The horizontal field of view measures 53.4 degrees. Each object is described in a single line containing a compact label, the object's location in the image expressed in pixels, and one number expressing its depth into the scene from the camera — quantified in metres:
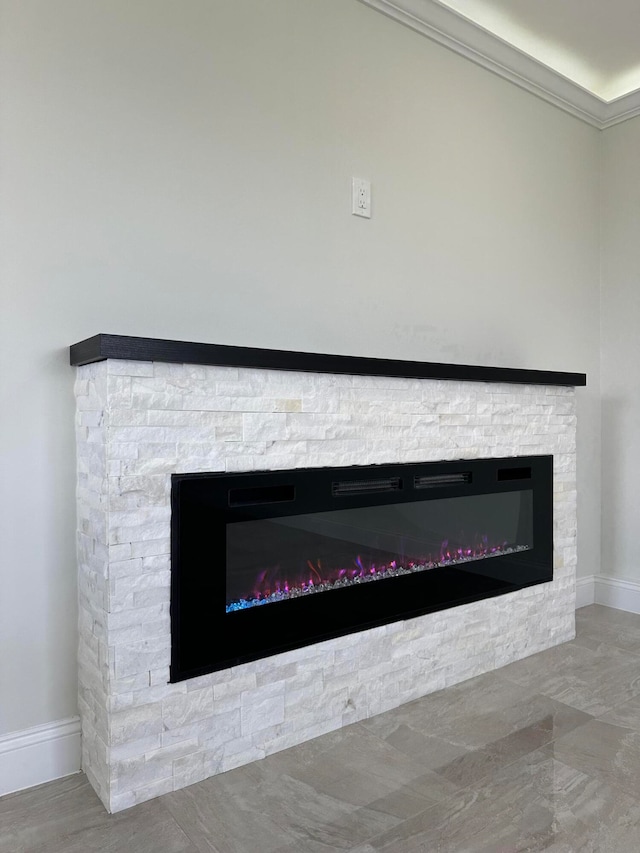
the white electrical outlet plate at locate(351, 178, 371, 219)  2.35
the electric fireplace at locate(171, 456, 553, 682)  1.70
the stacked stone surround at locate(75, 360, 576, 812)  1.58
